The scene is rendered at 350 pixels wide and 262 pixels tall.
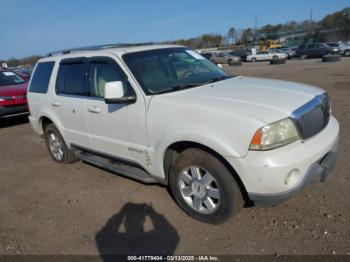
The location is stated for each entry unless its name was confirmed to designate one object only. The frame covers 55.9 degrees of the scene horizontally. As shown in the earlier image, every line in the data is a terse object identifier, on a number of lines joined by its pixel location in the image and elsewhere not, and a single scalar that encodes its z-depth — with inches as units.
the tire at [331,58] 1017.5
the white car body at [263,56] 1563.7
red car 359.6
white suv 118.2
